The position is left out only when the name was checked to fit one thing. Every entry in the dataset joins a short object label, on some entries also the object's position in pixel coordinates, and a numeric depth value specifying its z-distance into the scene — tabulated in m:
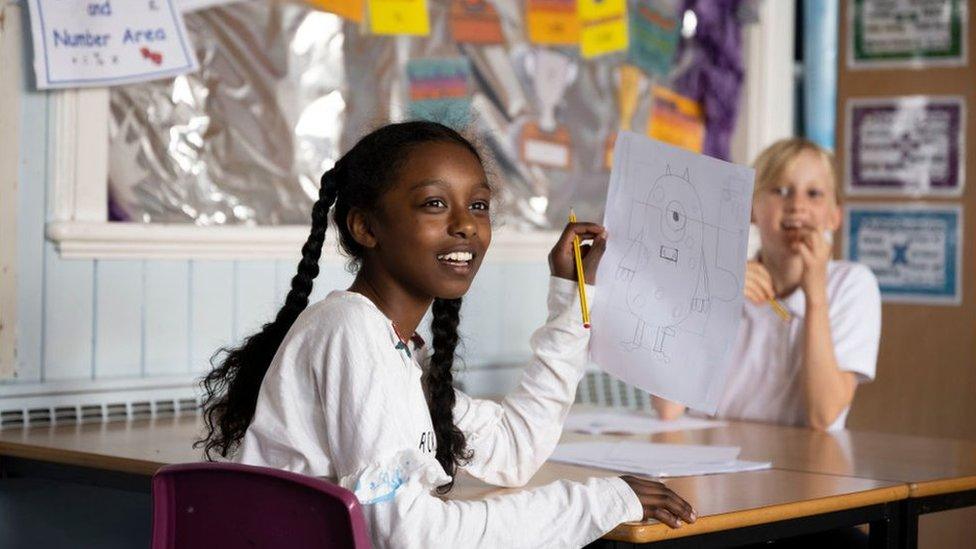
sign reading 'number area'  2.24
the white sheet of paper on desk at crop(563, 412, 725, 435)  2.34
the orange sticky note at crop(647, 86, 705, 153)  3.58
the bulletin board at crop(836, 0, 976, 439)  3.77
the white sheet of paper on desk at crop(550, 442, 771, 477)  1.87
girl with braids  1.40
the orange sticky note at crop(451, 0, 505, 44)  3.01
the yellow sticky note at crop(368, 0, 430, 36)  2.81
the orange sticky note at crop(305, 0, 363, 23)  2.71
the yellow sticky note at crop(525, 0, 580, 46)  3.19
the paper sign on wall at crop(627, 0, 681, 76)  3.49
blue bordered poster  3.80
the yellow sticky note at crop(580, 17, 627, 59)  3.33
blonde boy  2.48
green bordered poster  3.80
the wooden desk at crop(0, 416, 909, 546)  1.60
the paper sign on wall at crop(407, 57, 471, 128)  2.91
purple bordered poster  3.81
